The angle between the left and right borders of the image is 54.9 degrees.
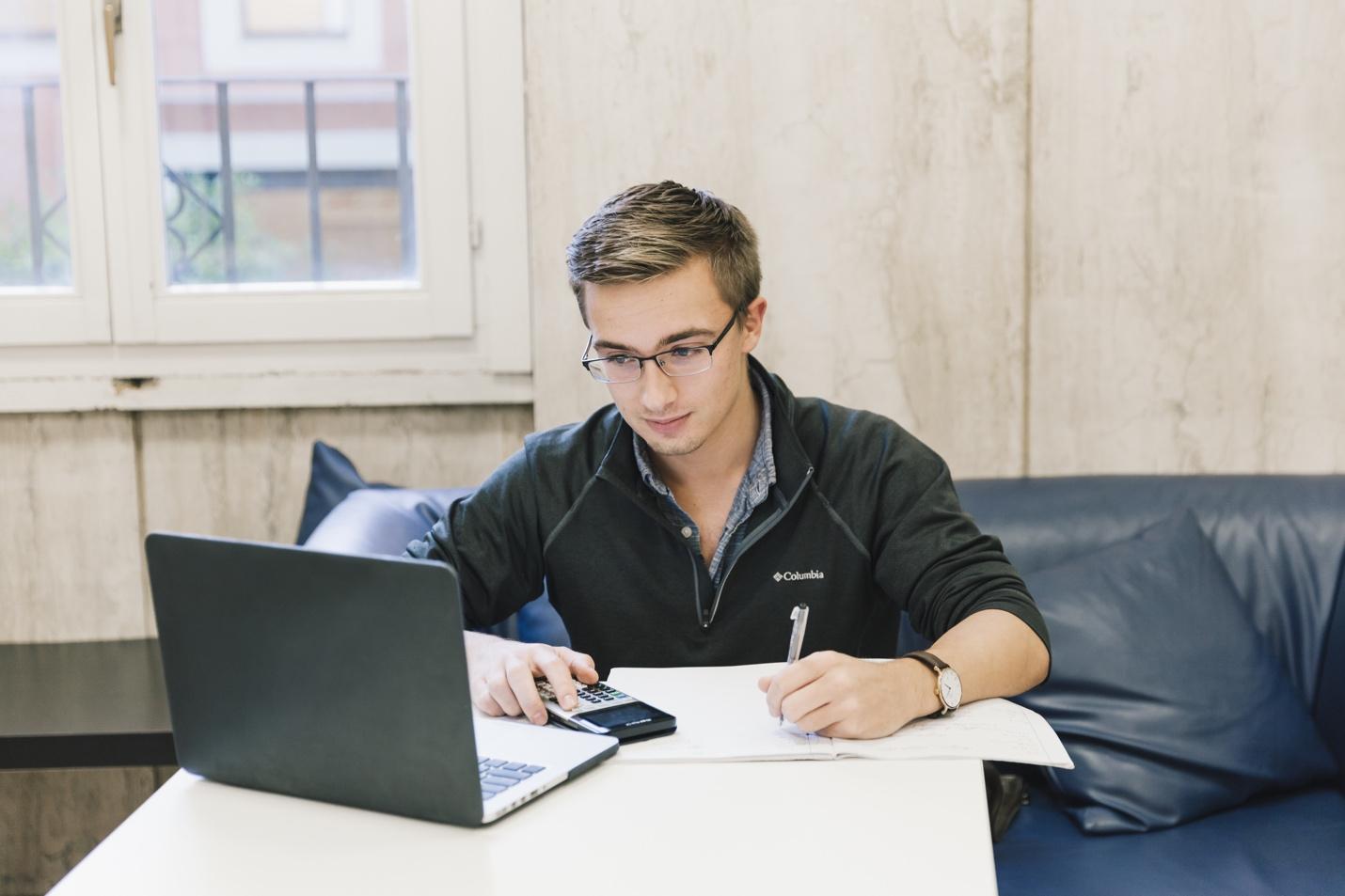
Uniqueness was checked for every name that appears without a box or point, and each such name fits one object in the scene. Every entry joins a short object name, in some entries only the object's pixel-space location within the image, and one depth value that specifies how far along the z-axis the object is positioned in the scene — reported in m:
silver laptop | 1.04
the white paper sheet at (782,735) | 1.23
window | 2.51
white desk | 0.99
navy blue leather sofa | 1.81
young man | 1.65
